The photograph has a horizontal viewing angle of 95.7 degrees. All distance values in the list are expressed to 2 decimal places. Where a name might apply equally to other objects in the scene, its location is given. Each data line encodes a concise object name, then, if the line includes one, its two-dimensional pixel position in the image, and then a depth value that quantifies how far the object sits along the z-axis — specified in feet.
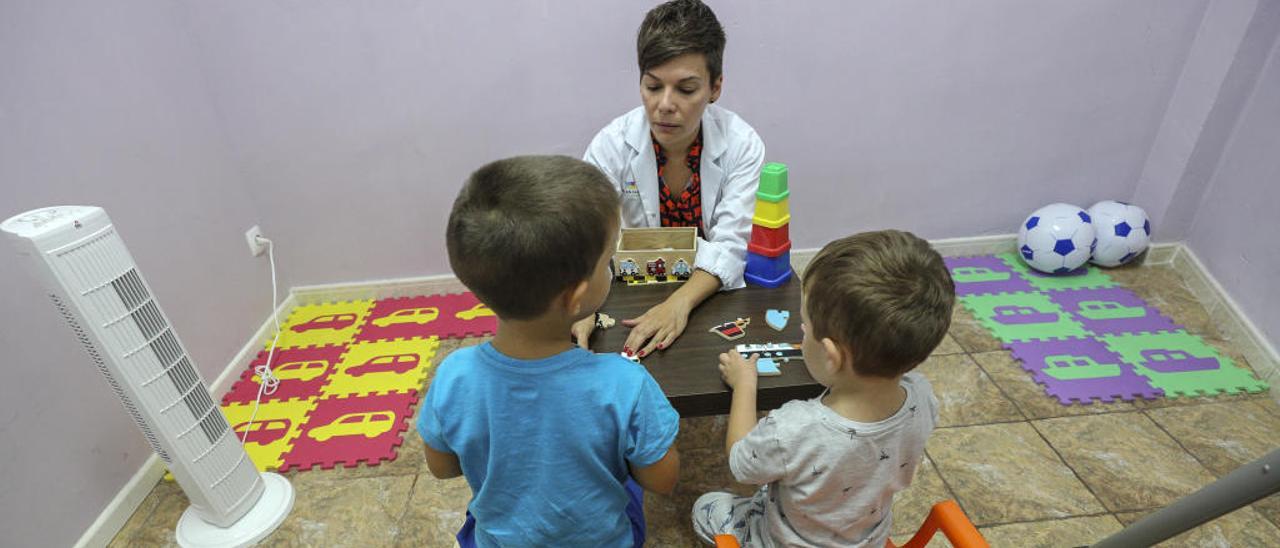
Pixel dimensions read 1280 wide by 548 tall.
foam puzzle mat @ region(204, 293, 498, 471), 6.32
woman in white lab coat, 4.53
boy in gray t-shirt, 2.69
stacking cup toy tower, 4.42
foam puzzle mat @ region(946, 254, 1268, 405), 6.64
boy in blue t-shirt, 2.31
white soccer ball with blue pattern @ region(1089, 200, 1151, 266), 8.38
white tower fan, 3.94
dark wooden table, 3.63
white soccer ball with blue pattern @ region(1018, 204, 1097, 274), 8.32
